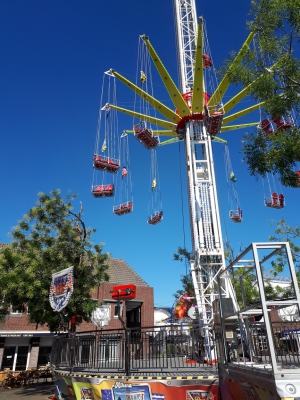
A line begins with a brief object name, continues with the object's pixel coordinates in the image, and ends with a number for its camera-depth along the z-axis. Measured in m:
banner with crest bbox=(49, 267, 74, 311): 10.59
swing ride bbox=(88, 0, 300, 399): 13.56
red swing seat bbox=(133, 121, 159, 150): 15.91
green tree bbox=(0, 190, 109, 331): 14.41
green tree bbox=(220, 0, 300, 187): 8.46
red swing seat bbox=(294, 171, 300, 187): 8.91
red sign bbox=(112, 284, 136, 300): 12.34
